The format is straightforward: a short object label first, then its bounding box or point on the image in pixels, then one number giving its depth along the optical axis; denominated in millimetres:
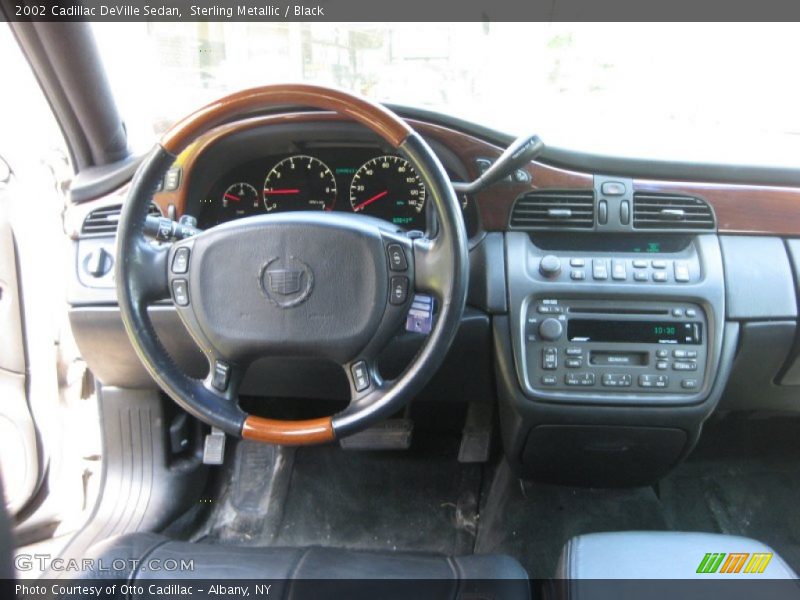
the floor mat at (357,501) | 2240
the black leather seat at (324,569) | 1415
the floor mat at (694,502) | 2146
